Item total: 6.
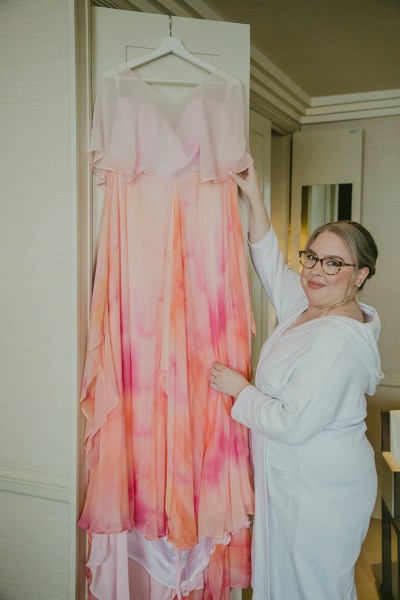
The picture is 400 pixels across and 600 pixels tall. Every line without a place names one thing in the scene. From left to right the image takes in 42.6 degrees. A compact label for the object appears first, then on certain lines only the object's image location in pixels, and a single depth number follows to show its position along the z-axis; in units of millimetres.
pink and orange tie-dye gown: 1456
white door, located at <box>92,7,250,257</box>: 1497
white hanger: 1484
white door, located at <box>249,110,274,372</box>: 3023
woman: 1424
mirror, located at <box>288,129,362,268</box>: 3432
